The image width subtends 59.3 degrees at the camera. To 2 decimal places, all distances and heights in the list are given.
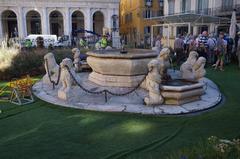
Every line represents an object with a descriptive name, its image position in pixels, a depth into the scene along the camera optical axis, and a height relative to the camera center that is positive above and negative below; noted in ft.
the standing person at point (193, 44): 37.19 +1.19
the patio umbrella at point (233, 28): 41.40 +4.36
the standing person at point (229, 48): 37.55 +0.41
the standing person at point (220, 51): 33.72 -0.10
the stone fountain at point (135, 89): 18.31 -3.63
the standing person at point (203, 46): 36.22 +0.79
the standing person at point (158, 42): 42.29 +1.83
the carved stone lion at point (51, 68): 25.06 -1.87
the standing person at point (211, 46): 36.35 +0.77
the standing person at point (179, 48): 38.59 +0.52
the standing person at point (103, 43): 41.16 +1.70
